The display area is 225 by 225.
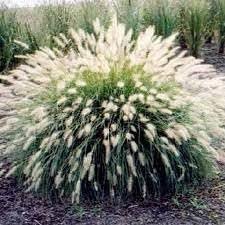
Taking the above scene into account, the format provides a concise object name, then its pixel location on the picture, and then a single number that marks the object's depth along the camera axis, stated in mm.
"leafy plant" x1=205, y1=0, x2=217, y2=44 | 8383
